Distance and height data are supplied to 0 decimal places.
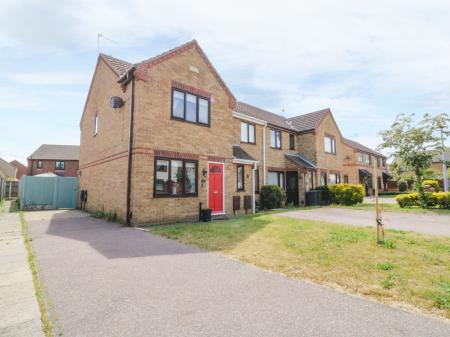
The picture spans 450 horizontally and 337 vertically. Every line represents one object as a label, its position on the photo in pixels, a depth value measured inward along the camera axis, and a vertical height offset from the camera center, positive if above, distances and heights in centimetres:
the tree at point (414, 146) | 1630 +301
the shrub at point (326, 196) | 1942 -57
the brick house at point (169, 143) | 992 +235
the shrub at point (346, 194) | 1861 -39
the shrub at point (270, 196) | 1588 -46
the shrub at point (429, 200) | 1516 -72
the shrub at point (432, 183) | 2501 +53
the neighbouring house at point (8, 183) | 2934 +92
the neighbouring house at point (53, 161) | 4419 +519
